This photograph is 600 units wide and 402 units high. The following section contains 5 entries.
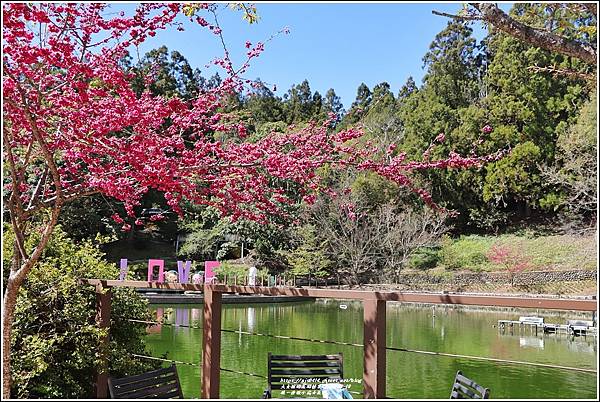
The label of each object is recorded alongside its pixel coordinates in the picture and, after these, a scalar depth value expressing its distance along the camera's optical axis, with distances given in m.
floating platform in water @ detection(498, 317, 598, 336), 10.86
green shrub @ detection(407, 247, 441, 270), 19.62
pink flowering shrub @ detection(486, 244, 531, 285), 18.00
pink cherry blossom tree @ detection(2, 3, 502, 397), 2.36
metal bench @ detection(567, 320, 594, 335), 10.77
